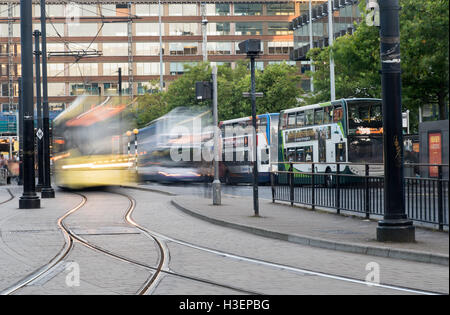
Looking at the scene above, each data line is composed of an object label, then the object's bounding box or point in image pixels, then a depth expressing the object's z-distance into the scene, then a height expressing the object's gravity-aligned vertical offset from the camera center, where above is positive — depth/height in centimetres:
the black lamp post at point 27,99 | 2227 +190
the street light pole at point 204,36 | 9862 +1597
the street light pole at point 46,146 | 2907 +69
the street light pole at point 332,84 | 4466 +439
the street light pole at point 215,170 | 2139 -23
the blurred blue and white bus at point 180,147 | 4150 +84
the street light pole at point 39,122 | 3061 +168
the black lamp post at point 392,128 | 1205 +47
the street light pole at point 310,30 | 6438 +1077
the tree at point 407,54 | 2528 +393
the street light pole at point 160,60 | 9059 +1212
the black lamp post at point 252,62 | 1750 +222
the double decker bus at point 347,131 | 3375 +125
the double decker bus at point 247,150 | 4162 +61
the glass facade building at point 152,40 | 9900 +1565
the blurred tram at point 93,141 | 3125 +92
